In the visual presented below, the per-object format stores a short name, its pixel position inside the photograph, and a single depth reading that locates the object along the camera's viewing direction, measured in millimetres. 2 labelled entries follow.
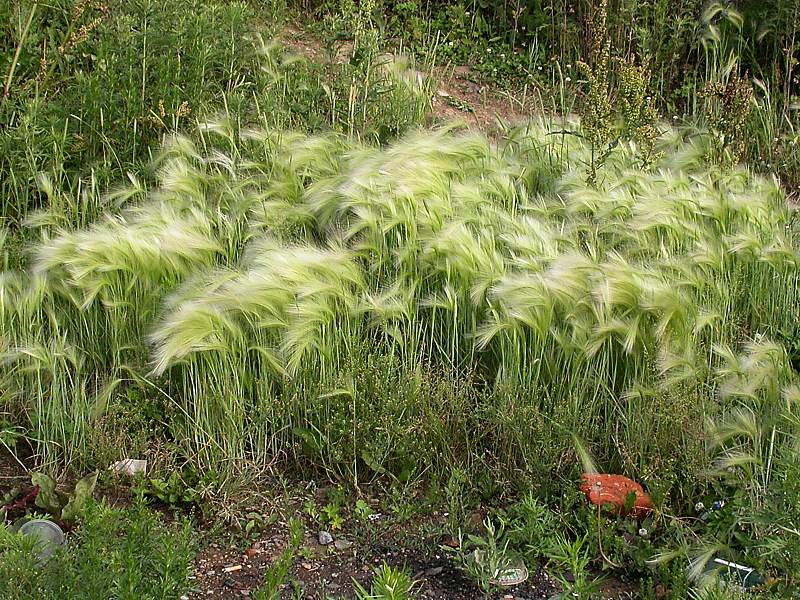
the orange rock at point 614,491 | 2771
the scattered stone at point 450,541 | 2726
